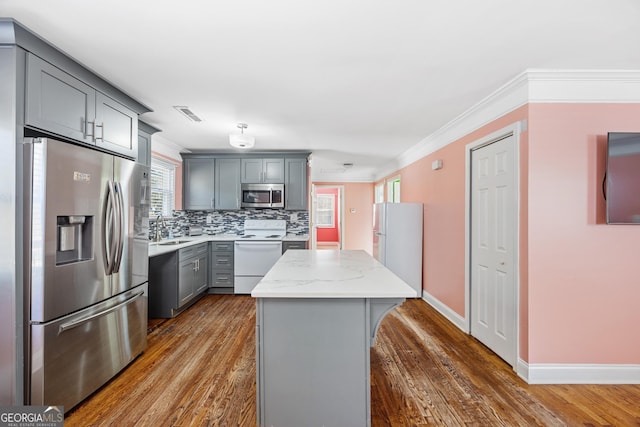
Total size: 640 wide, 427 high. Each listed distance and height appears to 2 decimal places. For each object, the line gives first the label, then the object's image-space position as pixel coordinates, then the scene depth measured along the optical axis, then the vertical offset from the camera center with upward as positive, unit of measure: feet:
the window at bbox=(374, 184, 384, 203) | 24.46 +1.81
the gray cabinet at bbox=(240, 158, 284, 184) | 16.58 +2.47
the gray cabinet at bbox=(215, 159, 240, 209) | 16.58 +1.84
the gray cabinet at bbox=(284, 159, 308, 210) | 16.55 +1.75
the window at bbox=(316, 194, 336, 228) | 36.47 +0.63
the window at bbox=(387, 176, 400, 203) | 20.20 +1.80
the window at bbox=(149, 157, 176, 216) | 14.07 +1.38
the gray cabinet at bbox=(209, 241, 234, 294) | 15.42 -2.64
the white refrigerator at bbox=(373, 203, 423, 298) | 14.29 -1.26
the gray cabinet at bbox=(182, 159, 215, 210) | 16.61 +1.73
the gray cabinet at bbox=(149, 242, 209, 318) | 11.96 -2.92
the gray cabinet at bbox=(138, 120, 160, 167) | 10.30 +2.62
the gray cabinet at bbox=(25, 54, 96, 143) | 5.63 +2.35
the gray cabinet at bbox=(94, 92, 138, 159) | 7.35 +2.33
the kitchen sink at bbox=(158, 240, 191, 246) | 13.07 -1.35
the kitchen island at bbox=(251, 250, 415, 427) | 5.53 -2.72
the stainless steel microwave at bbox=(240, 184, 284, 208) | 16.40 +1.00
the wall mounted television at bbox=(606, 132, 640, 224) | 6.95 +0.88
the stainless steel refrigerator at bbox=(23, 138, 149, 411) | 5.49 -1.17
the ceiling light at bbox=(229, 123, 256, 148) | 11.06 +2.77
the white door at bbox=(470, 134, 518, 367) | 8.09 -0.98
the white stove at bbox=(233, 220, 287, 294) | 15.19 -2.34
